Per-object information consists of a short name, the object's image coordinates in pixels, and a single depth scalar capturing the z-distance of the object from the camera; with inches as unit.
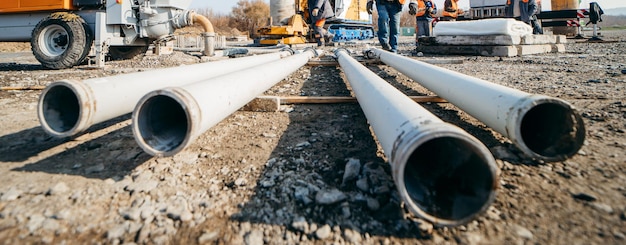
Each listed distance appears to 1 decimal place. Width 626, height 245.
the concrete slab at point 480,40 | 245.9
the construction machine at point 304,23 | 432.8
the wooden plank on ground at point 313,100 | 110.1
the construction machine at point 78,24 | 196.2
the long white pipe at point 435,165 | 38.0
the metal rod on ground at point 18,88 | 134.5
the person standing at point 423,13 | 352.5
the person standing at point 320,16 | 433.7
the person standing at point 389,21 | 273.7
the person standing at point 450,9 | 411.2
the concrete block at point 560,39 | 299.6
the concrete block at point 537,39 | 258.0
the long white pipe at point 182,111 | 47.8
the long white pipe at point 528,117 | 50.7
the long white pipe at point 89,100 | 53.4
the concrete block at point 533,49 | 253.1
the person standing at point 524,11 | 360.1
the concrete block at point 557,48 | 286.6
